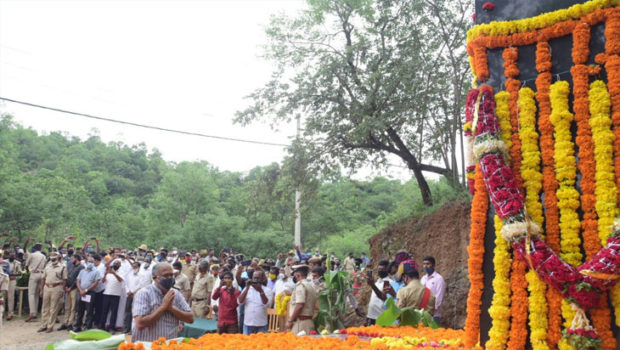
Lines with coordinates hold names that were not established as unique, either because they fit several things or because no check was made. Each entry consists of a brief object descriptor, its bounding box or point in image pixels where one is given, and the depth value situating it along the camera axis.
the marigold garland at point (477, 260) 4.91
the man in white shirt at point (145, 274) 14.27
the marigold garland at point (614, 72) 4.30
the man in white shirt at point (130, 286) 14.43
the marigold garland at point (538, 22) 4.61
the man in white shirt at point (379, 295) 9.87
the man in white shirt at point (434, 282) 9.85
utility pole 18.81
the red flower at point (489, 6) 5.15
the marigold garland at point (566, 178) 4.41
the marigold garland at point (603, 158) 4.26
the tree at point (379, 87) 15.66
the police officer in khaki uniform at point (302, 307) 8.80
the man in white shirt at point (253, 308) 10.75
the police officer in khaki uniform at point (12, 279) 17.27
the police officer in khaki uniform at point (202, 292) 13.42
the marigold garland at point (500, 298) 4.64
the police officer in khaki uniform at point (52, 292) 15.16
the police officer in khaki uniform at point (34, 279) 17.03
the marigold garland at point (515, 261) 4.57
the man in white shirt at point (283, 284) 12.15
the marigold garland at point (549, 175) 4.42
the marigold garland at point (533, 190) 4.46
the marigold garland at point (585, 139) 4.34
